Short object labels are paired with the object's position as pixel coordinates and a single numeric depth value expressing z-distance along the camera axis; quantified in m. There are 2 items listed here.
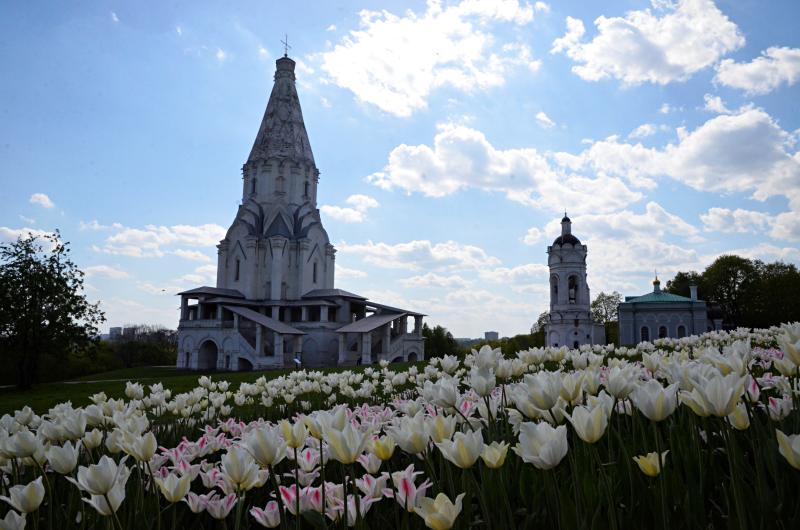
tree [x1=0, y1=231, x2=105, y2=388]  27.36
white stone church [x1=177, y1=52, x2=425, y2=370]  42.00
